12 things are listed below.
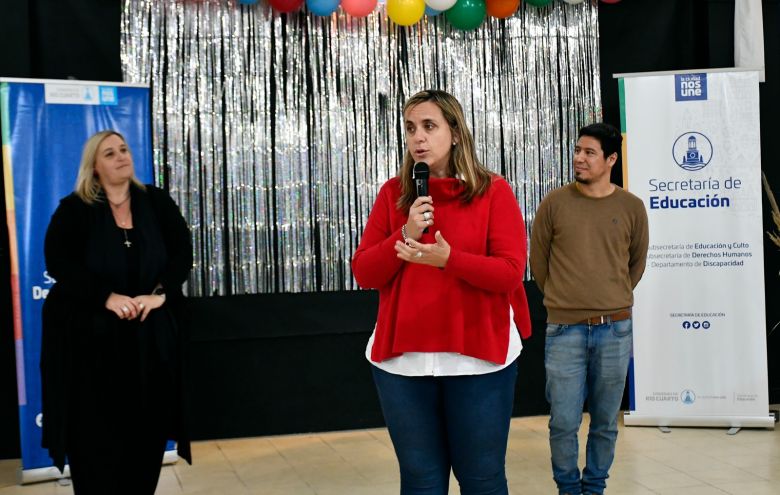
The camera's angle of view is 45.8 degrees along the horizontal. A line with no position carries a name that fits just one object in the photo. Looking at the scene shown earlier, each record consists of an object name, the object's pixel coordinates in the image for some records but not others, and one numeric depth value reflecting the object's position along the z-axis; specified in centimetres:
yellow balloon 540
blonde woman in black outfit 334
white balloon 540
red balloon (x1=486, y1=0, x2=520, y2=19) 566
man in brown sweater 376
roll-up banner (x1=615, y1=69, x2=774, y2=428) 545
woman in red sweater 235
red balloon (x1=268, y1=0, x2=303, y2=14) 541
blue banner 470
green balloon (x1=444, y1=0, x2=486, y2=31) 557
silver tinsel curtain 550
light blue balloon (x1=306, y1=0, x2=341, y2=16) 537
